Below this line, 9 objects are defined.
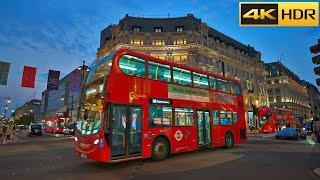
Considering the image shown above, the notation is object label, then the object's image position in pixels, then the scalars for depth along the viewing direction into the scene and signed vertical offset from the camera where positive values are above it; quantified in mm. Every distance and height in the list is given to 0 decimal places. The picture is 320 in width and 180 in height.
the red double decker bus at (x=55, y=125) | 53728 +1189
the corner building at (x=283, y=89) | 103381 +17510
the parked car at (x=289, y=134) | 28344 +261
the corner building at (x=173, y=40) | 64250 +21173
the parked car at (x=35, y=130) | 46094 +84
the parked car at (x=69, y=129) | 47294 +375
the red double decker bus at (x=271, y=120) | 42094 +2413
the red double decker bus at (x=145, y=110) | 11227 +1043
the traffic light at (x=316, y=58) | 9469 +2582
